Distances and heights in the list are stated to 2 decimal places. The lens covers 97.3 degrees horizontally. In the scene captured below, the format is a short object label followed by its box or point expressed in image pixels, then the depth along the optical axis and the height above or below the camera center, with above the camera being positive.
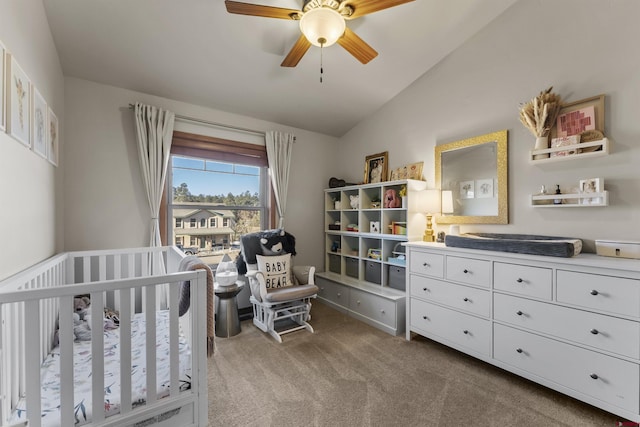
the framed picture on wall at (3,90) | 1.23 +0.57
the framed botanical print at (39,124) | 1.62 +0.56
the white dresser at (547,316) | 1.53 -0.70
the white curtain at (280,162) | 3.45 +0.65
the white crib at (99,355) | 0.98 -0.56
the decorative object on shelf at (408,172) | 3.06 +0.46
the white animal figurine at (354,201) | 3.53 +0.16
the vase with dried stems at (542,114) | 2.08 +0.72
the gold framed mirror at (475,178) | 2.42 +0.32
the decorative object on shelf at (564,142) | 1.97 +0.49
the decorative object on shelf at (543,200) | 2.16 +0.08
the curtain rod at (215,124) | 2.91 +1.01
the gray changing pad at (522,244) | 1.76 -0.23
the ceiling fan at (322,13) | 1.59 +1.17
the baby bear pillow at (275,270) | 2.89 -0.58
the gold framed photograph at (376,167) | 3.41 +0.57
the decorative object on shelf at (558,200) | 2.09 +0.08
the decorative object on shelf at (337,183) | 3.77 +0.41
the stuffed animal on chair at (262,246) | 2.94 -0.34
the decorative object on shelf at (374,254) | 3.27 -0.48
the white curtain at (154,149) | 2.63 +0.64
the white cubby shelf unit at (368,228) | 2.91 -0.18
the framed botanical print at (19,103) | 1.32 +0.57
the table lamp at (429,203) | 2.76 +0.09
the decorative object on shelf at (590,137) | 1.91 +0.51
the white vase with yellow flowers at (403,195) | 2.88 +0.18
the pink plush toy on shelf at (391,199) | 3.04 +0.15
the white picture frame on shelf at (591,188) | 1.89 +0.15
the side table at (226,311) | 2.68 -0.94
